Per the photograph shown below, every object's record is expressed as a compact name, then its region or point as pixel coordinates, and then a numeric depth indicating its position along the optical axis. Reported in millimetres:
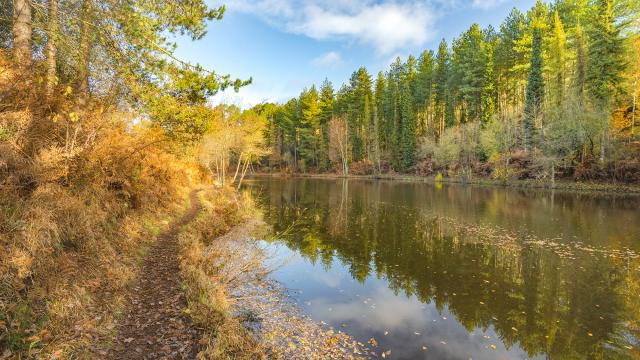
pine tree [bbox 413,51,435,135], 68000
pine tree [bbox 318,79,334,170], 77000
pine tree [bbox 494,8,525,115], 54781
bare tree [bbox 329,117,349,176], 70312
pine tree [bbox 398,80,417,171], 62156
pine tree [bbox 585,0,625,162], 35094
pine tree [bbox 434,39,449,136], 65125
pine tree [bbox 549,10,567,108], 45875
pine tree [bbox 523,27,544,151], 42781
